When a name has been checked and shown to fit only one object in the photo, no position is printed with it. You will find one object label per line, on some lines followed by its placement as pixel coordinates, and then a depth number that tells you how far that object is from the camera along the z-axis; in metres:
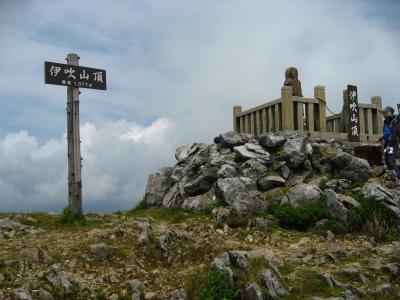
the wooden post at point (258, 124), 21.06
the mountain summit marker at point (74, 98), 13.62
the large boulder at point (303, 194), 14.61
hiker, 15.88
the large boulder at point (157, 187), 18.50
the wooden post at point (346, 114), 20.36
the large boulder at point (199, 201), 15.43
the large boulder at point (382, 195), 13.76
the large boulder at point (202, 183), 16.56
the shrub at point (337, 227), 13.16
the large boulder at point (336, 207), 13.67
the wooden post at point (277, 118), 19.48
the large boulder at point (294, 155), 16.72
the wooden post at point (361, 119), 20.92
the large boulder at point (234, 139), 18.52
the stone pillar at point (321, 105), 20.11
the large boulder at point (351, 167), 16.19
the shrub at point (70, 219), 13.07
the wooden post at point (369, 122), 21.22
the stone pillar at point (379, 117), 21.44
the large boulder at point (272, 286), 8.45
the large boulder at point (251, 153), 17.09
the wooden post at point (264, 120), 20.57
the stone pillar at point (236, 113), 22.73
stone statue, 20.17
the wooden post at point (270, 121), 20.00
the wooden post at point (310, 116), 19.69
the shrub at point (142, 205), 18.77
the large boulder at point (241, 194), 14.32
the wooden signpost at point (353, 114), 20.28
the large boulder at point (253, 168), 16.39
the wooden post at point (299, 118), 19.33
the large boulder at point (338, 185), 15.44
